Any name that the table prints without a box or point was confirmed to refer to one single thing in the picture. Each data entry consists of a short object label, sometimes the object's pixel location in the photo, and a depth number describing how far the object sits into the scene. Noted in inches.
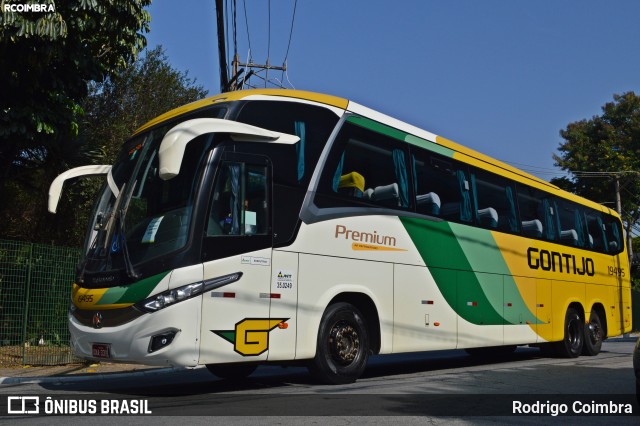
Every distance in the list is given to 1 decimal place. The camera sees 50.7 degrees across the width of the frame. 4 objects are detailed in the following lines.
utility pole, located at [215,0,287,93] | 633.6
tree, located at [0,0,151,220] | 451.8
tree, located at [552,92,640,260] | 1535.4
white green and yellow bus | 295.7
